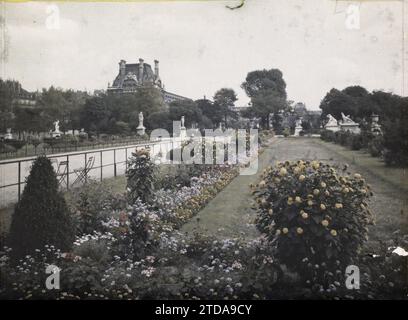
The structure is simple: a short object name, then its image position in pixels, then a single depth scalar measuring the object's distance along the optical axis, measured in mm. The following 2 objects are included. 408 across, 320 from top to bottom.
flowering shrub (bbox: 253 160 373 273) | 4867
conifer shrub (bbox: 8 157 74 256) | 5523
